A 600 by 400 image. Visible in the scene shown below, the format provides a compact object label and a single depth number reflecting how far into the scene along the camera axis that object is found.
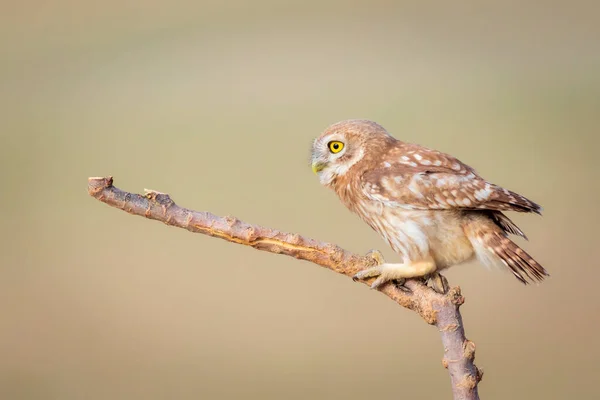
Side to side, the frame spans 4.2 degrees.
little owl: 6.74
